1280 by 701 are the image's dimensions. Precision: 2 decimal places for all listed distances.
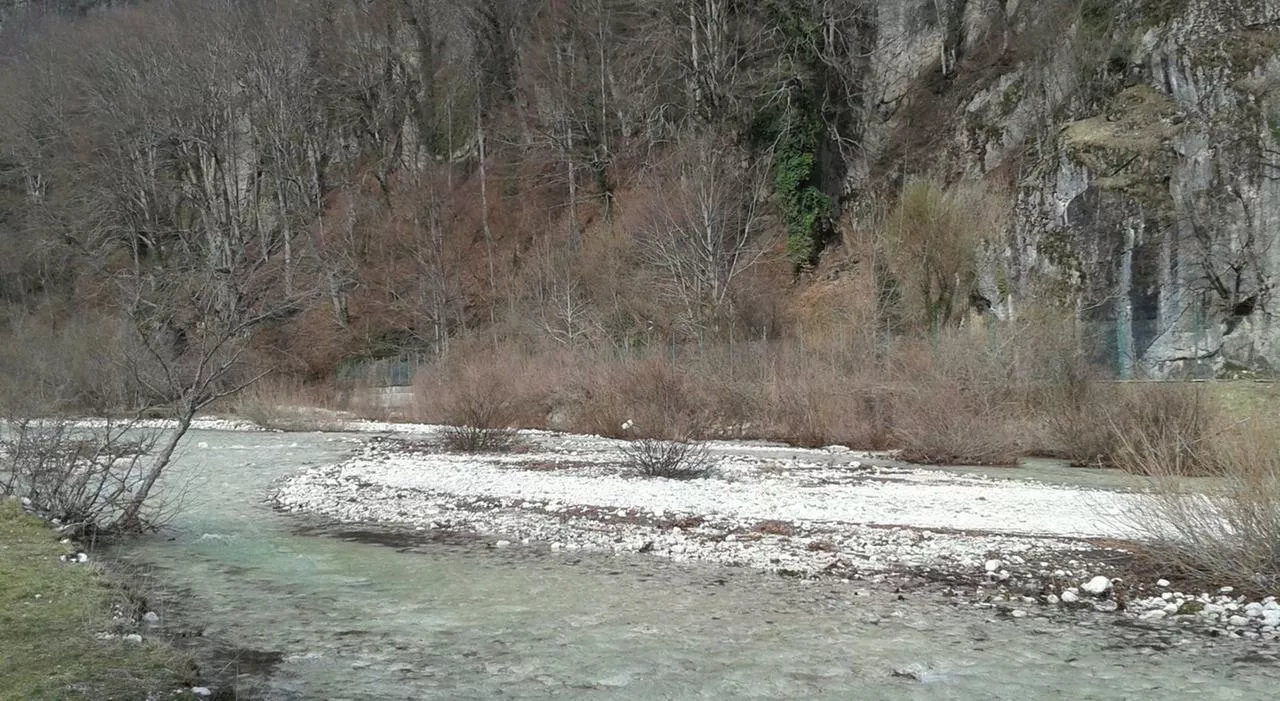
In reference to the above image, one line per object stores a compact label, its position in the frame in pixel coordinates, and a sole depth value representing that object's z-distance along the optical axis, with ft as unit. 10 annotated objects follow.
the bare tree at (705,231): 115.65
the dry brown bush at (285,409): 107.14
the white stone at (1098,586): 27.71
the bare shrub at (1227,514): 25.66
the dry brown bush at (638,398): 82.53
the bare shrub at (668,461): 54.75
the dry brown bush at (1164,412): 56.80
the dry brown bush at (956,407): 62.75
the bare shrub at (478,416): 74.64
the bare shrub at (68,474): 36.55
